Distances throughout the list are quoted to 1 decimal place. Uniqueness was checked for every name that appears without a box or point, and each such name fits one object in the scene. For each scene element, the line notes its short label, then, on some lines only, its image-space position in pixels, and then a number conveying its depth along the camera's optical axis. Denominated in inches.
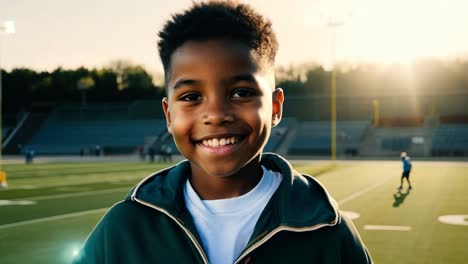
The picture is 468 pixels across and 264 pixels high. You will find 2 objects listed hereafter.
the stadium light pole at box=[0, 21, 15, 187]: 682.0
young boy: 64.8
